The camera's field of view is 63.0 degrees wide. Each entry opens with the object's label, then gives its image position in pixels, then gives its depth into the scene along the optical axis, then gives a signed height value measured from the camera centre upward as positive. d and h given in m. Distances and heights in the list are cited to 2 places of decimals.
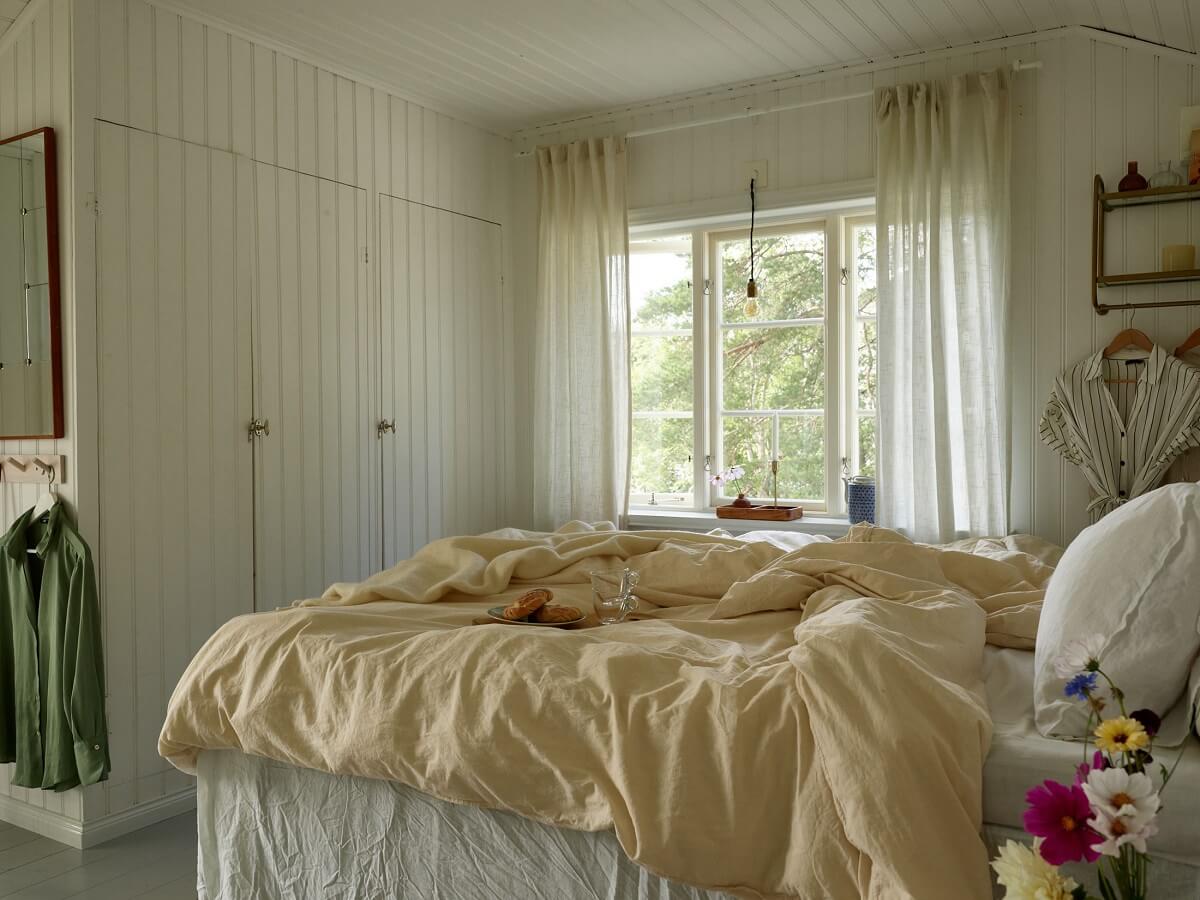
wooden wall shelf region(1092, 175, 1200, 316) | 3.24 +0.69
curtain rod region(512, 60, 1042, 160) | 3.93 +1.36
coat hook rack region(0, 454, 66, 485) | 3.02 -0.09
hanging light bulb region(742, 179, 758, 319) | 4.15 +0.59
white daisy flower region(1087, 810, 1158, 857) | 0.93 -0.38
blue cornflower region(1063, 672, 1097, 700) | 1.08 -0.28
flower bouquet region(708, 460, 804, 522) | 4.10 -0.32
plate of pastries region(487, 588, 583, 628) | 2.18 -0.40
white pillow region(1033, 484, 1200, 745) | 1.51 -0.29
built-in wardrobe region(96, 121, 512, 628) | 3.13 +0.23
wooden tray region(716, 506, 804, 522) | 4.09 -0.33
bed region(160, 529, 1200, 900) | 1.45 -0.51
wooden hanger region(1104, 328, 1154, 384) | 3.32 +0.30
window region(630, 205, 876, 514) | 4.18 +0.33
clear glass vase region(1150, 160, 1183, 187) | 3.23 +0.83
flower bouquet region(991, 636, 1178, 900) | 0.94 -0.38
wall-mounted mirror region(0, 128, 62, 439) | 3.00 +0.48
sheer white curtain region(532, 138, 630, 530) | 4.46 +0.46
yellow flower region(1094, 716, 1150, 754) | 0.98 -0.31
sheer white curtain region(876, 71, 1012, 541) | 3.58 +0.48
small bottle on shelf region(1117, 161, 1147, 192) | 3.30 +0.84
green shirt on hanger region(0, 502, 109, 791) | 2.90 -0.66
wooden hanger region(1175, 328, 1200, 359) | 3.24 +0.28
